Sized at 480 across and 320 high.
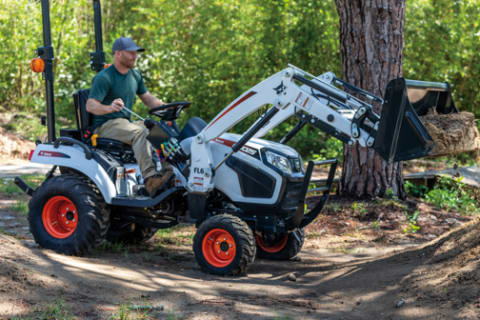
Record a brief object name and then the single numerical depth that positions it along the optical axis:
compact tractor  10.73
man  12.23
